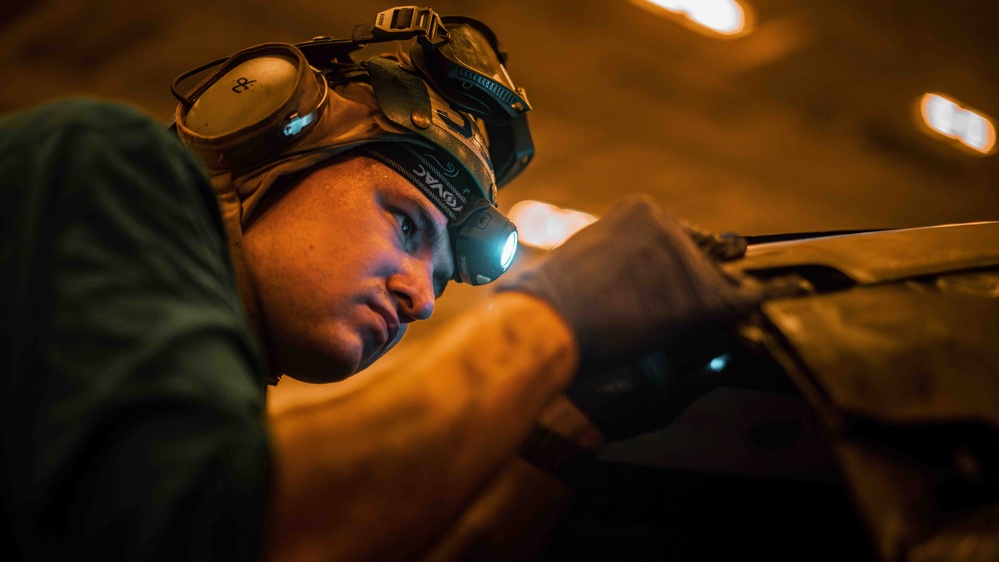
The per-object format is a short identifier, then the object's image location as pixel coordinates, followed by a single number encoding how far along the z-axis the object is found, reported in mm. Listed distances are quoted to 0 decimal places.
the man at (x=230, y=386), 1113
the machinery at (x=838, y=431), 1205
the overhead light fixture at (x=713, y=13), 2001
